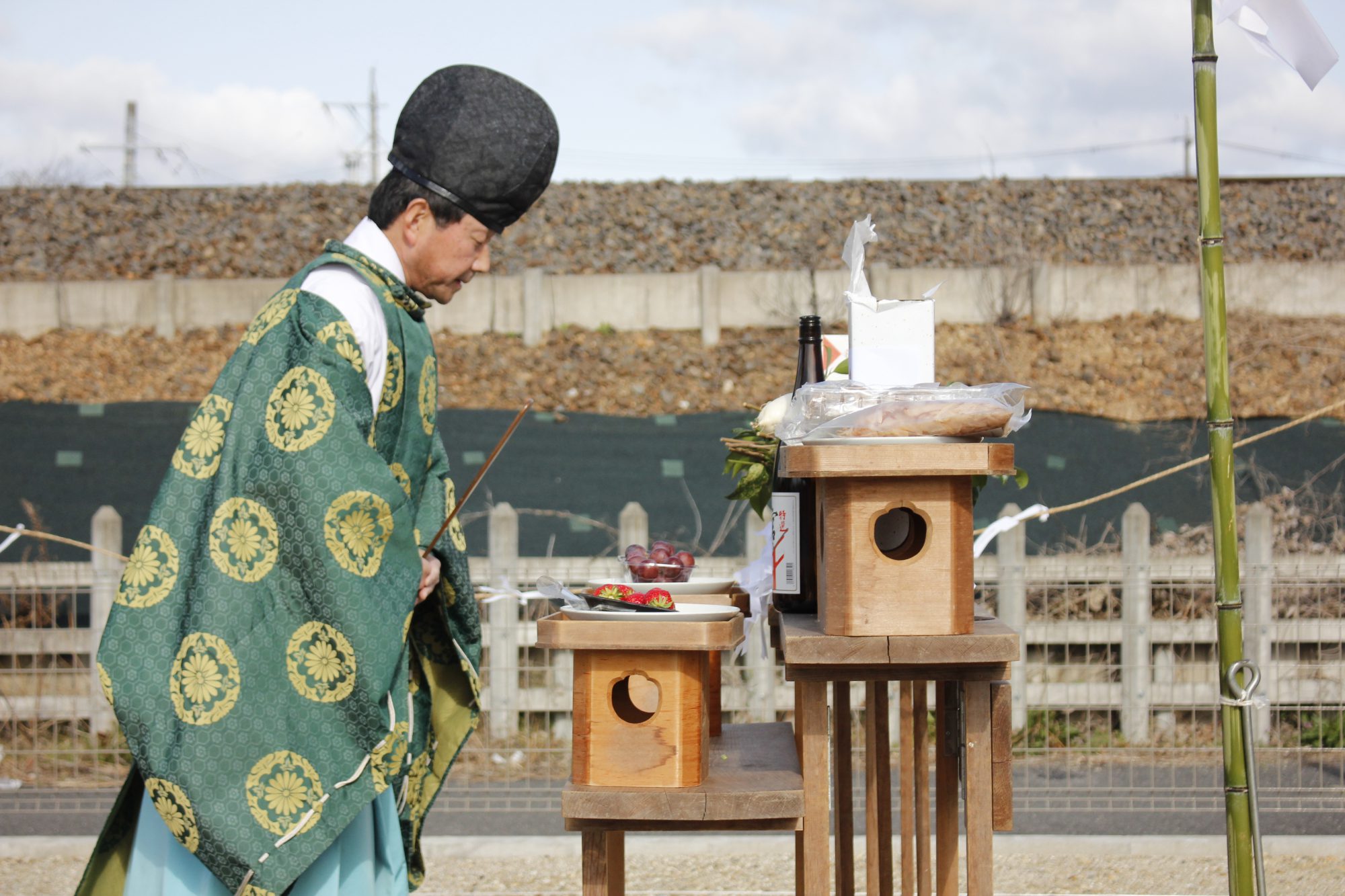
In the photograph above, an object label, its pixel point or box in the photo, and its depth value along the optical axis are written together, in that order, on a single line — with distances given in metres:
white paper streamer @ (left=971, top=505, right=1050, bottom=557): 2.86
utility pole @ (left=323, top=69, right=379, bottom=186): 24.44
